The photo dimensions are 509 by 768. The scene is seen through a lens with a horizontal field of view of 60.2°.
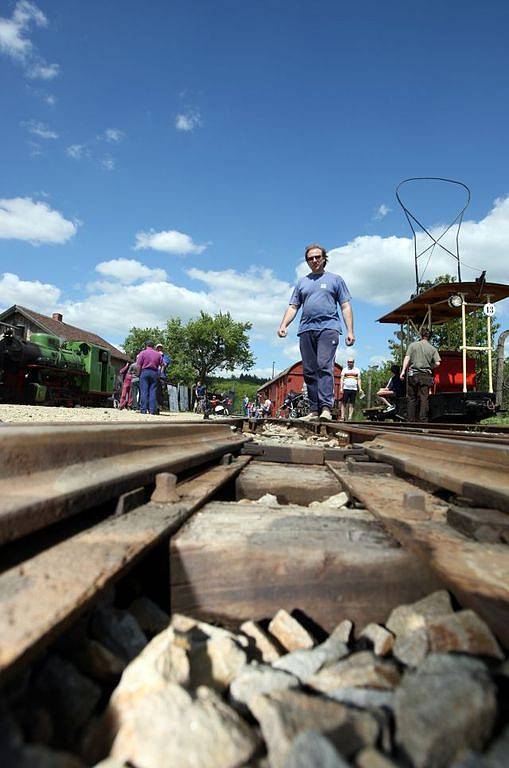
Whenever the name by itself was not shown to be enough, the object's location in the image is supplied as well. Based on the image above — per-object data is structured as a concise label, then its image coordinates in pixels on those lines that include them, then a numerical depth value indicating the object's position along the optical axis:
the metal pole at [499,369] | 7.20
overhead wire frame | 8.39
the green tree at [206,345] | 54.47
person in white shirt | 11.19
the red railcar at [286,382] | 47.84
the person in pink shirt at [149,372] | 11.62
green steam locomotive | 13.18
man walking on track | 5.82
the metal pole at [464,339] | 7.28
